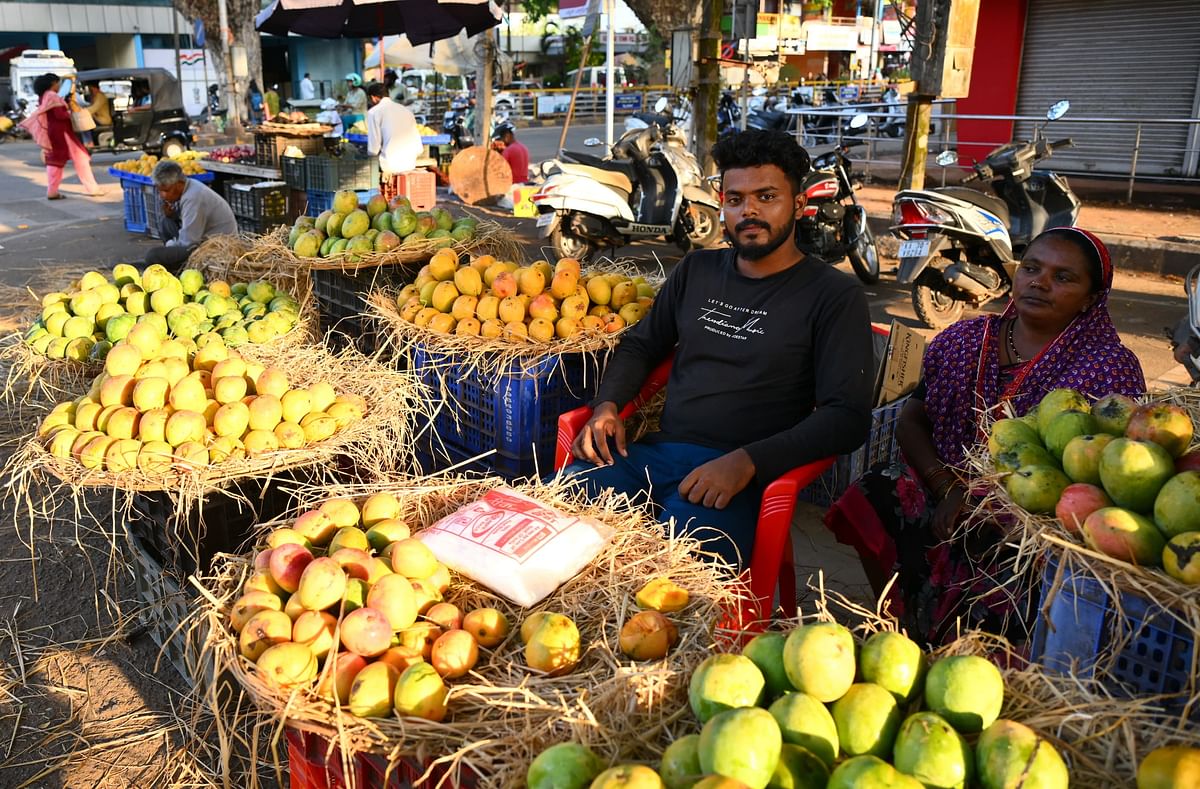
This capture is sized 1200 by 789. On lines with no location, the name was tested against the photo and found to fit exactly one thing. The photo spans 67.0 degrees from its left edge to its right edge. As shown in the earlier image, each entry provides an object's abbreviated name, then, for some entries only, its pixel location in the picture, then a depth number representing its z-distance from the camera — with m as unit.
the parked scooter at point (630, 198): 8.56
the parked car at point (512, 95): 30.68
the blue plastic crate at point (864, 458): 4.34
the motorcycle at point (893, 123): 22.19
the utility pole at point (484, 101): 14.42
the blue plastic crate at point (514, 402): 3.89
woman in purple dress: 2.84
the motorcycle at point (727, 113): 21.50
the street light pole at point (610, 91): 11.18
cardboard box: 4.41
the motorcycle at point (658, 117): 9.62
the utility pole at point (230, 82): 23.39
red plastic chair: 2.91
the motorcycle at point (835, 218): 7.91
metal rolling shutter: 12.33
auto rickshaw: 20.84
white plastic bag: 2.30
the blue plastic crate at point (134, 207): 11.43
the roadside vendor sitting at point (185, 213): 6.82
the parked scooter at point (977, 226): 6.56
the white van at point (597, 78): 38.88
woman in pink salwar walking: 14.45
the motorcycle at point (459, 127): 16.80
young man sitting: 3.03
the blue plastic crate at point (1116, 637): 1.86
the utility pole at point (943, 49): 7.16
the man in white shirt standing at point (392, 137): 10.42
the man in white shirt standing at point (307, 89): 35.84
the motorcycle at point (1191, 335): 3.64
